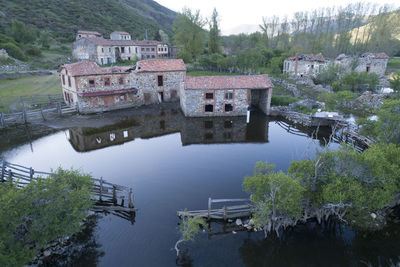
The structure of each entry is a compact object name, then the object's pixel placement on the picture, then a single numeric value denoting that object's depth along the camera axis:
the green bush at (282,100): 37.44
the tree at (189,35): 69.69
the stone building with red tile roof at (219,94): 32.69
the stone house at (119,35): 90.84
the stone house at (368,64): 57.06
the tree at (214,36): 75.81
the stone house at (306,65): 58.41
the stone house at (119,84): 33.97
